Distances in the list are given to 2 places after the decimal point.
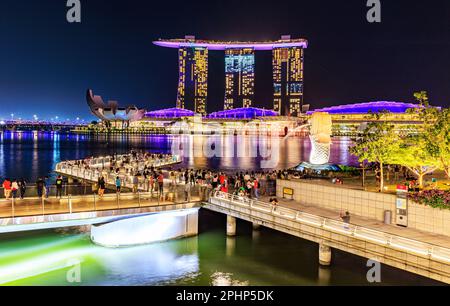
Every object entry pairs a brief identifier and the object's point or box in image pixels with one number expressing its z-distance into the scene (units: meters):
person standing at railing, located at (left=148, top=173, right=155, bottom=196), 21.98
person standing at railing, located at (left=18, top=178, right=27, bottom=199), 21.20
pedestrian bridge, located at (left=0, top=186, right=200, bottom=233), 17.27
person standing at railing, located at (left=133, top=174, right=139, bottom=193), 23.09
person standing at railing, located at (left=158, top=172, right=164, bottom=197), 21.09
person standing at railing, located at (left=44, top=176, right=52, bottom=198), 20.43
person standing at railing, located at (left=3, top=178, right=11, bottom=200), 19.70
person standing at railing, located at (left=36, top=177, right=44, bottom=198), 20.36
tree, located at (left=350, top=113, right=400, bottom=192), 21.58
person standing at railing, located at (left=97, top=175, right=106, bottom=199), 20.10
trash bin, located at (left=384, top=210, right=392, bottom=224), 17.50
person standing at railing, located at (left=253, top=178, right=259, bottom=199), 22.67
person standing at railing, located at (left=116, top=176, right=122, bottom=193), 23.07
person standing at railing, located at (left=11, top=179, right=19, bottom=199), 20.02
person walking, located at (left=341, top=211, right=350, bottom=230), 17.08
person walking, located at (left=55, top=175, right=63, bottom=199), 20.33
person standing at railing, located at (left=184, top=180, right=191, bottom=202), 21.50
